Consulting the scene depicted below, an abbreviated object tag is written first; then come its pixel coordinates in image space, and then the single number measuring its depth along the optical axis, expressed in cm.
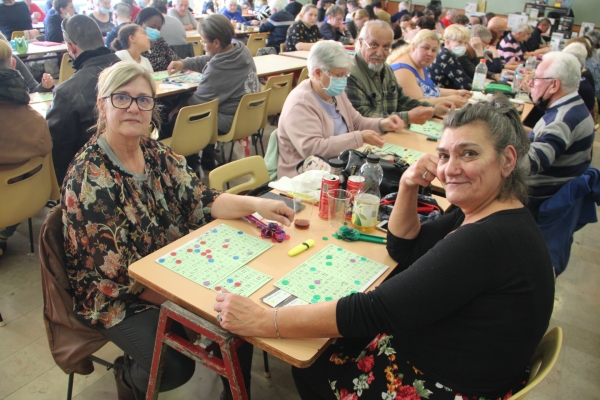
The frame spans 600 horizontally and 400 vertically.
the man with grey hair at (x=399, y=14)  1049
